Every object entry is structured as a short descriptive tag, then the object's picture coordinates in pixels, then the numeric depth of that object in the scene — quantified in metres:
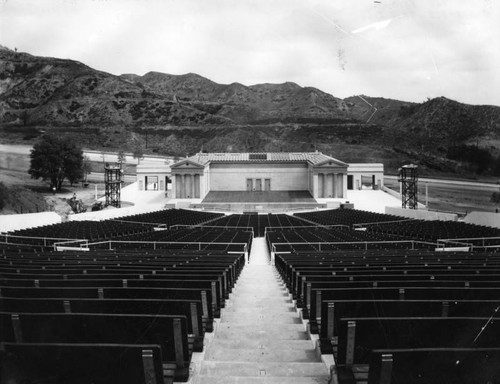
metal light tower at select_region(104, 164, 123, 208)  44.36
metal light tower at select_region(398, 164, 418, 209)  42.50
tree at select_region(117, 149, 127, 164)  84.12
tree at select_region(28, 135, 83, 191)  61.31
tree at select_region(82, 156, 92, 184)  74.46
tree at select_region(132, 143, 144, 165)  95.11
